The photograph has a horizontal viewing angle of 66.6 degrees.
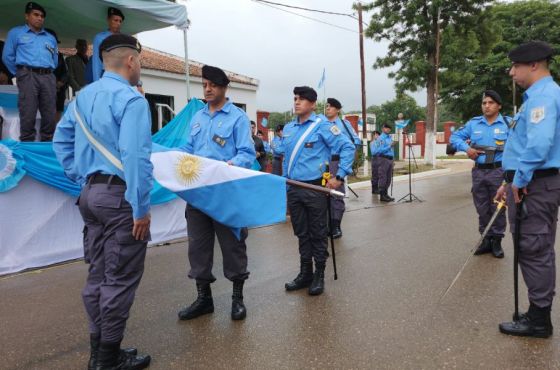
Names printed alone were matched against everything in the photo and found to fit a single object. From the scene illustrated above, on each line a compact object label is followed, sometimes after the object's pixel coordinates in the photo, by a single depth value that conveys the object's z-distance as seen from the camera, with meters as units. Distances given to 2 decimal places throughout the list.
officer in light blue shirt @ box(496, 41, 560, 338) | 3.03
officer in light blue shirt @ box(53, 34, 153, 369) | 2.54
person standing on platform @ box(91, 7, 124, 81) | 5.75
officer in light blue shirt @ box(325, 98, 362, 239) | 6.48
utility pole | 18.47
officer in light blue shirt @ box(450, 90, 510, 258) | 5.24
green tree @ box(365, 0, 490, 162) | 20.42
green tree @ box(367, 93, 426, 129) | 67.44
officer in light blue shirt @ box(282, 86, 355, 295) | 4.14
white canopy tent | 6.05
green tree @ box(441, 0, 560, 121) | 27.17
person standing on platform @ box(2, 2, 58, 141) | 5.50
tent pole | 6.82
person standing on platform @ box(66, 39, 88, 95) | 6.95
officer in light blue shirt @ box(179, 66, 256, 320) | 3.57
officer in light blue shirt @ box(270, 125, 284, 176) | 7.55
